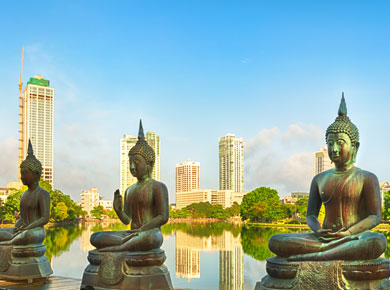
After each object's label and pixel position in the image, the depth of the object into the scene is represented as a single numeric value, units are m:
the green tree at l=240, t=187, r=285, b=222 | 60.56
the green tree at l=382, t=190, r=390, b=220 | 52.31
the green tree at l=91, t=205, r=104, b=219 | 93.94
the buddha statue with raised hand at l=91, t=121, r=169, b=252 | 7.25
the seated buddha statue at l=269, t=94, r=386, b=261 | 5.65
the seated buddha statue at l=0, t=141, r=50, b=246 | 9.03
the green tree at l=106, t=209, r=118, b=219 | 96.00
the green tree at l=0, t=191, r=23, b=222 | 44.44
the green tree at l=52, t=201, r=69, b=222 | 50.41
